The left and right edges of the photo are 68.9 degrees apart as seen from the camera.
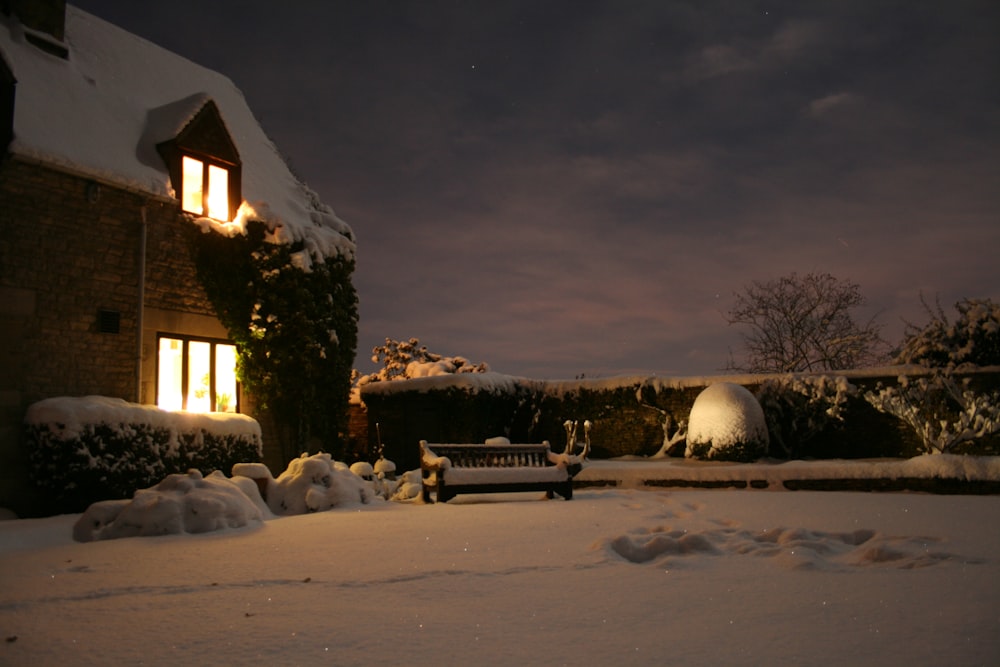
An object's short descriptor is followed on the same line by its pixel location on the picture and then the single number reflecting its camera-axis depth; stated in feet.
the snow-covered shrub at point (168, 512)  23.72
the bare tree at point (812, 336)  96.43
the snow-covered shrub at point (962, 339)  51.01
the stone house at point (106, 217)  33.83
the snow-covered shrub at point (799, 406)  55.26
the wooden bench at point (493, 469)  36.62
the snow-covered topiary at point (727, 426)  52.37
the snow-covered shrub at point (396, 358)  100.07
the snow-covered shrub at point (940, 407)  41.78
